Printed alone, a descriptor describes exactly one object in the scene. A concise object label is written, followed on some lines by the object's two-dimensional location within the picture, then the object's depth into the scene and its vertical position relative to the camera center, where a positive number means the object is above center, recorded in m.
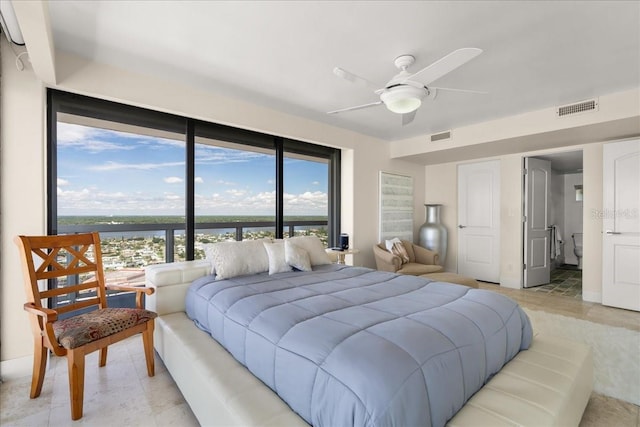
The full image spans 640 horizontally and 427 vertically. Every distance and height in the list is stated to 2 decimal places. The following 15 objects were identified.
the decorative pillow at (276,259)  2.87 -0.46
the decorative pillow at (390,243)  4.66 -0.49
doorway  4.87 -0.30
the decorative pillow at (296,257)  2.95 -0.46
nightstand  4.17 -0.57
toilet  6.34 -0.75
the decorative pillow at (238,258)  2.64 -0.43
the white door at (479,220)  5.18 -0.15
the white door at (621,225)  3.70 -0.17
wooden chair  1.75 -0.71
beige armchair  4.21 -0.76
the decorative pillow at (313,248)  3.21 -0.40
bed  1.16 -0.71
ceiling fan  1.98 +0.97
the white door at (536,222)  4.86 -0.17
